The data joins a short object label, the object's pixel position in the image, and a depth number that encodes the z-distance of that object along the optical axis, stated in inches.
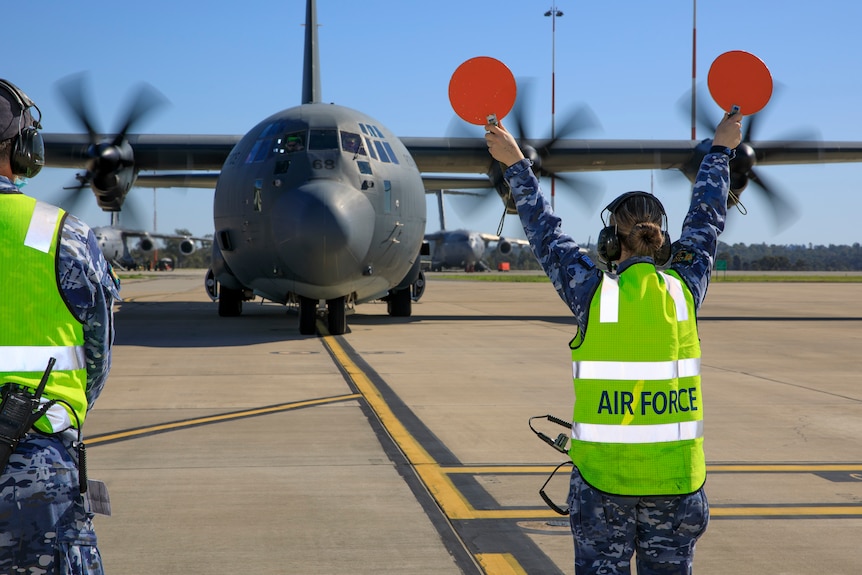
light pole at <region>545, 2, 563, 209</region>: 1680.1
